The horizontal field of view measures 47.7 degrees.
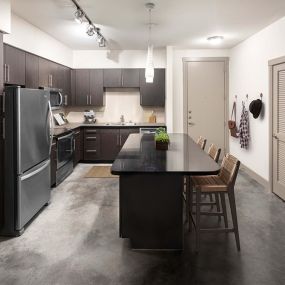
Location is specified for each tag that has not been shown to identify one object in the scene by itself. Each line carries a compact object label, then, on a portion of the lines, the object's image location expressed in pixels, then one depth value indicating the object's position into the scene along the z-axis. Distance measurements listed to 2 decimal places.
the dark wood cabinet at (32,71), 4.70
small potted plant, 3.55
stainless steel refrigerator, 3.19
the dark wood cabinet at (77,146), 6.58
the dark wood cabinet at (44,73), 5.24
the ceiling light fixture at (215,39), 6.00
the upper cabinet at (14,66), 4.04
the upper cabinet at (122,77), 7.39
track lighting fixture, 4.03
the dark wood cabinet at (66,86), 6.82
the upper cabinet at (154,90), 7.34
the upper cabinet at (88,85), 7.42
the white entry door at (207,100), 7.32
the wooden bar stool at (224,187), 2.86
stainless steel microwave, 5.93
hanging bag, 6.67
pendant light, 4.51
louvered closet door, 4.52
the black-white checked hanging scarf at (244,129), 5.98
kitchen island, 2.79
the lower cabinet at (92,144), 7.17
